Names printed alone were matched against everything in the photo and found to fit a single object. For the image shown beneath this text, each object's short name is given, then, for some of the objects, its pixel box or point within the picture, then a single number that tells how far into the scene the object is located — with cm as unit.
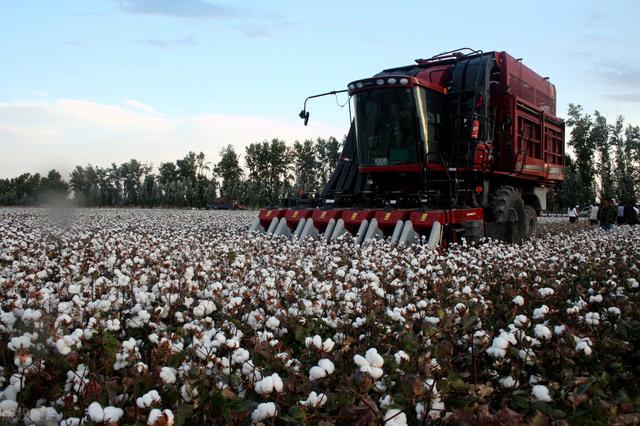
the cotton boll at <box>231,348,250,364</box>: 298
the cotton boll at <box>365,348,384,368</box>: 259
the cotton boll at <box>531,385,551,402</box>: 260
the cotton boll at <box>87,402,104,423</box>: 220
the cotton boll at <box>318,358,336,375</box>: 251
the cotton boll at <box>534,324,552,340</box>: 317
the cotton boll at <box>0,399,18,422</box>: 249
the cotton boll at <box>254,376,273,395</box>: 235
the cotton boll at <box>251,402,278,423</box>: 227
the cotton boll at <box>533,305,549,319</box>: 380
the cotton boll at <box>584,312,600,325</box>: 422
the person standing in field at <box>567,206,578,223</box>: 3024
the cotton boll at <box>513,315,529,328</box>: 340
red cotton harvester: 1122
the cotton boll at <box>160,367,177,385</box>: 277
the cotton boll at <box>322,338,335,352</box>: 296
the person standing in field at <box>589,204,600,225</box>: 2588
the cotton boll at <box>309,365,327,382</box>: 247
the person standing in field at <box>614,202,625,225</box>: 2744
